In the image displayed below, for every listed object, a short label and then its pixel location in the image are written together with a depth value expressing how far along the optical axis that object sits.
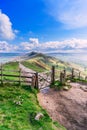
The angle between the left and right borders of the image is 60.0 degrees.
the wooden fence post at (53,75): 11.22
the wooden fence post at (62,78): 11.40
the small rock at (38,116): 7.09
